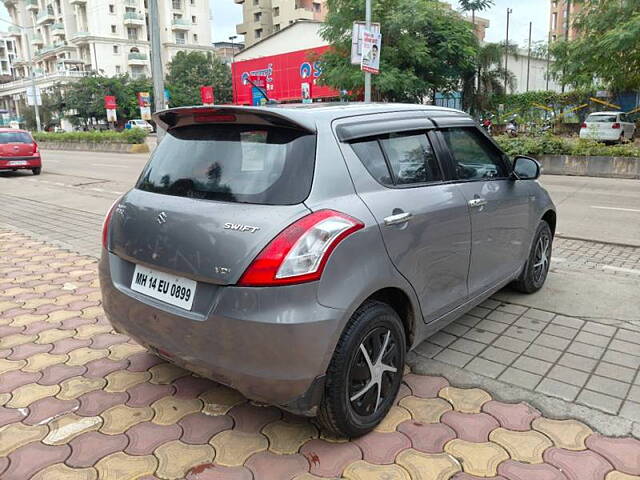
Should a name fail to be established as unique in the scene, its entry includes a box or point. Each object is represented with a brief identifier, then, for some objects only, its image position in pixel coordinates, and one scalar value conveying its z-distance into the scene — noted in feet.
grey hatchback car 7.65
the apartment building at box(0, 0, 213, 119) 269.64
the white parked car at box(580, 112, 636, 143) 74.56
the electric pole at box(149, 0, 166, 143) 33.22
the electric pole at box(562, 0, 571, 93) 73.00
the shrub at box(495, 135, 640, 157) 46.29
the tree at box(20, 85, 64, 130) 208.03
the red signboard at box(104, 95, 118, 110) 142.40
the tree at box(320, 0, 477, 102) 66.28
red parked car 53.52
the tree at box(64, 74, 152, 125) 197.98
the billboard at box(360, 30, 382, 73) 42.94
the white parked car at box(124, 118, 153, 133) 159.84
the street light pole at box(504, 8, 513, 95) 81.56
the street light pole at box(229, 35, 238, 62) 286.46
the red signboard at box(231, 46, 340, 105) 124.03
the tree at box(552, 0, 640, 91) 56.80
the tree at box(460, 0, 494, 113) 79.53
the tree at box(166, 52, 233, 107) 212.02
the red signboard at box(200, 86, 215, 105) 132.11
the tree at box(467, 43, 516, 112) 79.00
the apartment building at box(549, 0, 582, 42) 252.42
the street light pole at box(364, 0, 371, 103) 47.13
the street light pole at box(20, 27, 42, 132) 135.33
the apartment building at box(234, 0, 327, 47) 243.62
